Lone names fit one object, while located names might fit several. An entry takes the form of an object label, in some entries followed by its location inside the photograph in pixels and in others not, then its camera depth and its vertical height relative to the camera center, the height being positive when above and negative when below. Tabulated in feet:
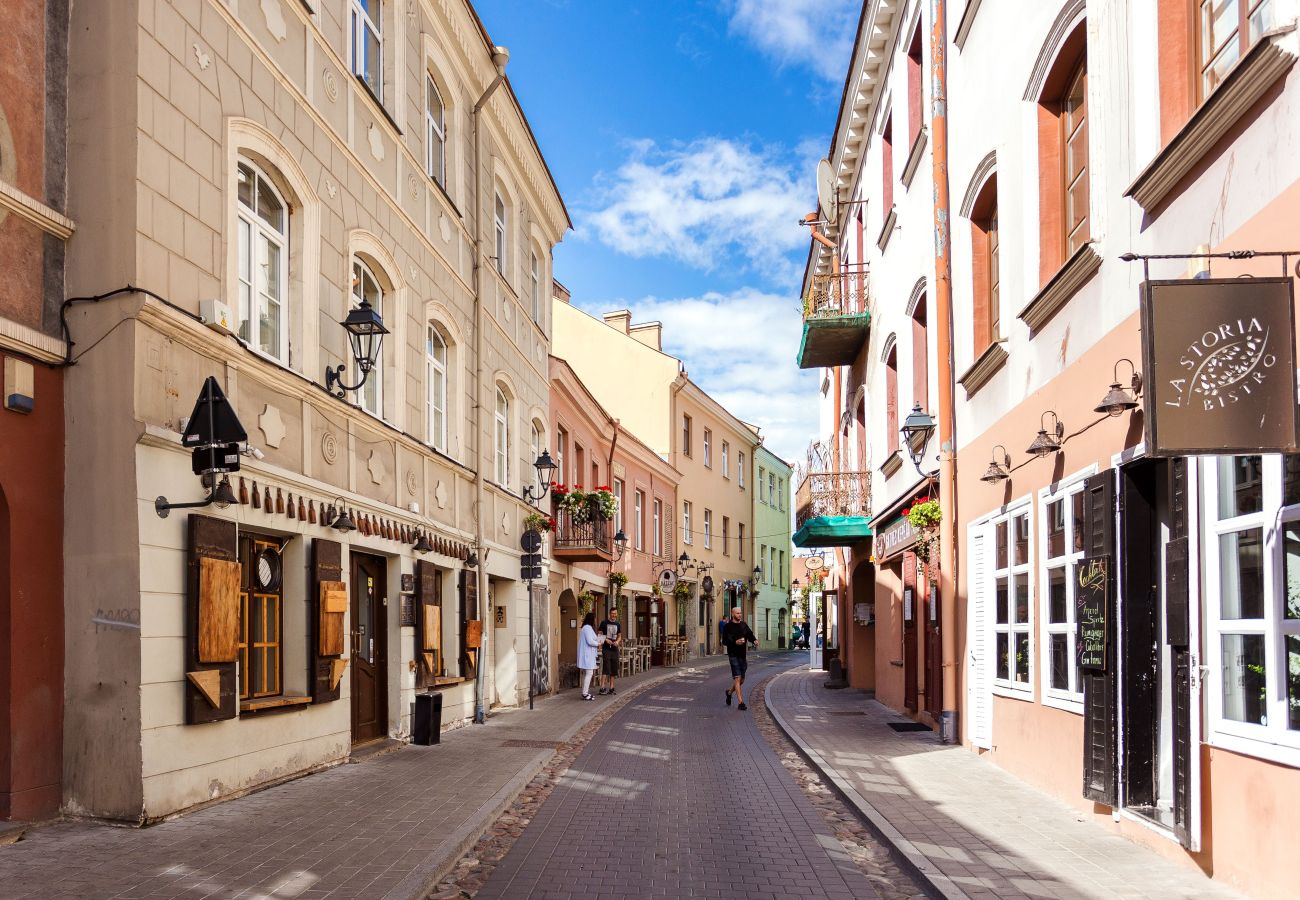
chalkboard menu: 25.30 -1.95
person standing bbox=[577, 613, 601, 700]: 68.28 -7.47
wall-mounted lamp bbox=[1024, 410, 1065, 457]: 28.89 +2.05
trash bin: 42.19 -7.13
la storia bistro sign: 16.53 +2.32
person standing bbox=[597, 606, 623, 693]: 73.00 -7.99
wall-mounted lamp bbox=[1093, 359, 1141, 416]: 23.11 +2.51
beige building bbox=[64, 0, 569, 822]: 25.00 +4.22
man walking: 60.04 -6.14
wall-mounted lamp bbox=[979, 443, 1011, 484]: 34.50 +1.60
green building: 164.86 -3.25
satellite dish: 74.74 +22.33
